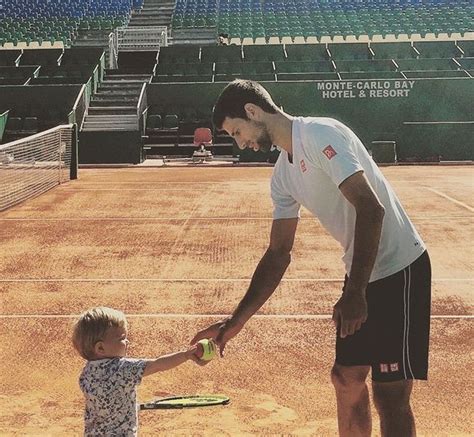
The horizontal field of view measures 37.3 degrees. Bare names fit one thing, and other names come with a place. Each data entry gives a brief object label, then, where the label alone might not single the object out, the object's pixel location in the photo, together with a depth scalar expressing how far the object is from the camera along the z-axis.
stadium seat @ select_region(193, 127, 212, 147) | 26.53
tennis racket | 3.86
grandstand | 26.33
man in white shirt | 3.01
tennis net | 15.22
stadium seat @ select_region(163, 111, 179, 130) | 28.20
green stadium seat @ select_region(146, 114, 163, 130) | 28.30
